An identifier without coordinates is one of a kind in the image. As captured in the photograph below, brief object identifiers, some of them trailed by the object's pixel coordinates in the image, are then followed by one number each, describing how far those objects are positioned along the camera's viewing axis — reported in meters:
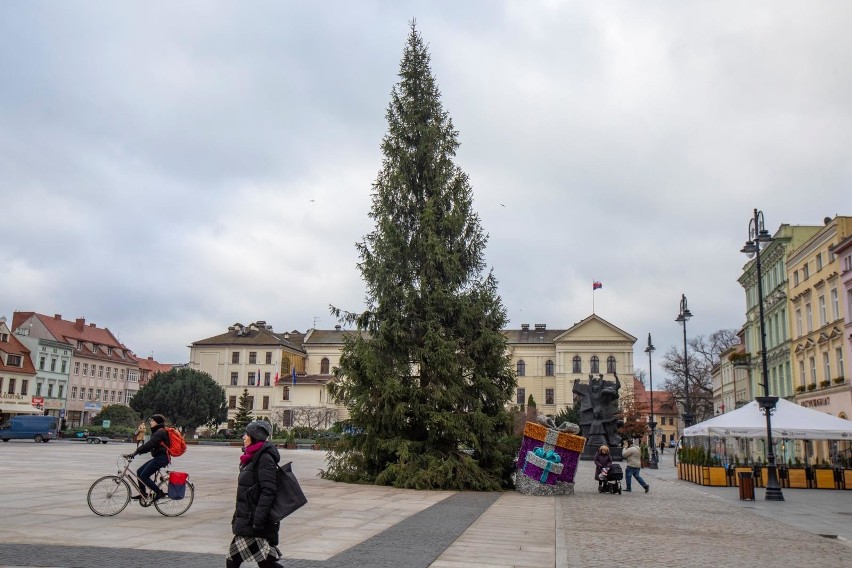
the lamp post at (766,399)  21.12
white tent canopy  24.70
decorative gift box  20.38
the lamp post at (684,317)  42.31
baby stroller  22.11
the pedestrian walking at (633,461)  22.95
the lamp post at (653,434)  43.25
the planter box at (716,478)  27.81
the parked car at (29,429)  57.62
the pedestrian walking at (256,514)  6.27
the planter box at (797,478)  27.50
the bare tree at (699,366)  84.19
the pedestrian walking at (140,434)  39.88
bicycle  12.20
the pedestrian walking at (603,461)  22.47
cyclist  12.20
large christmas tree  21.94
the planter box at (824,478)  27.16
